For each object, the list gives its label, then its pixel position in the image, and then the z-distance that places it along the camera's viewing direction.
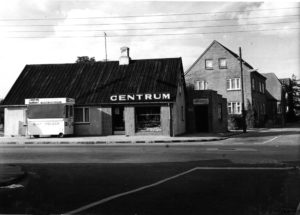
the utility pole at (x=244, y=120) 36.88
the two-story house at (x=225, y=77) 53.31
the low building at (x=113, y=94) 32.84
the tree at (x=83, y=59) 69.94
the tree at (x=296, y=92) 83.62
